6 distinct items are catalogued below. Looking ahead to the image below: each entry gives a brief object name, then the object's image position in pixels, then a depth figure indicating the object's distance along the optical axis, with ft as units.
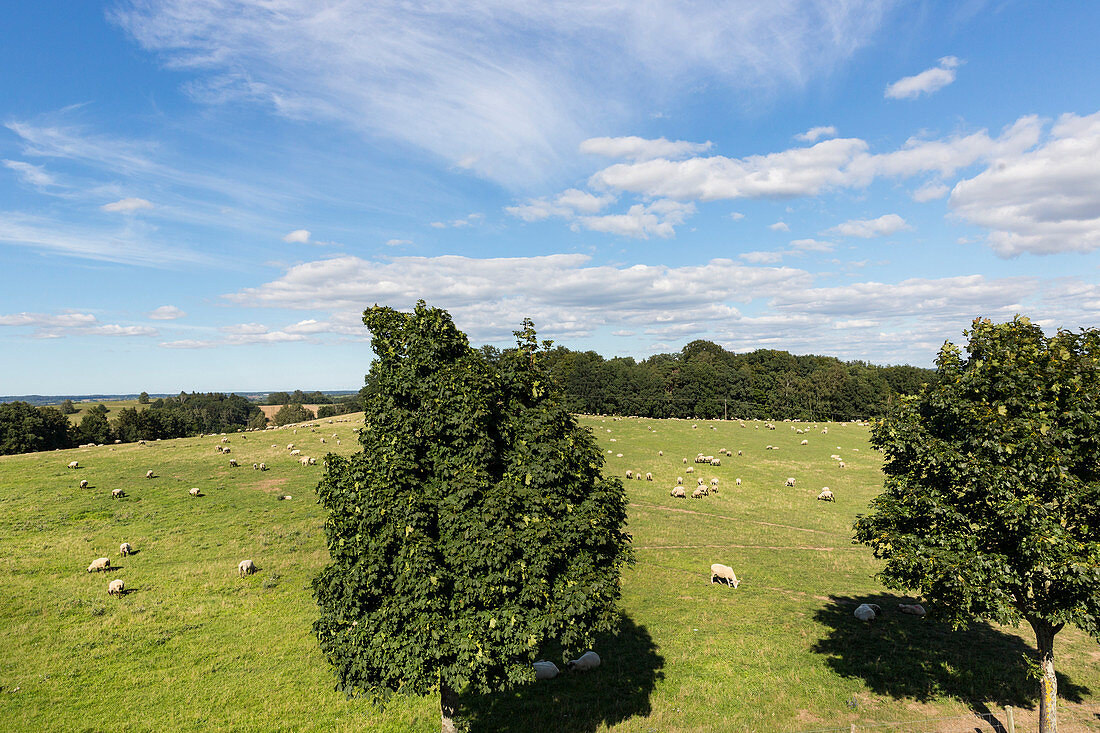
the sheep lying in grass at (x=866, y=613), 87.76
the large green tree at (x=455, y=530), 44.73
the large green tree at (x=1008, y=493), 46.70
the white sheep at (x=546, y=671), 70.79
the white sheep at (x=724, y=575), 104.83
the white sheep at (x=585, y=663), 73.15
